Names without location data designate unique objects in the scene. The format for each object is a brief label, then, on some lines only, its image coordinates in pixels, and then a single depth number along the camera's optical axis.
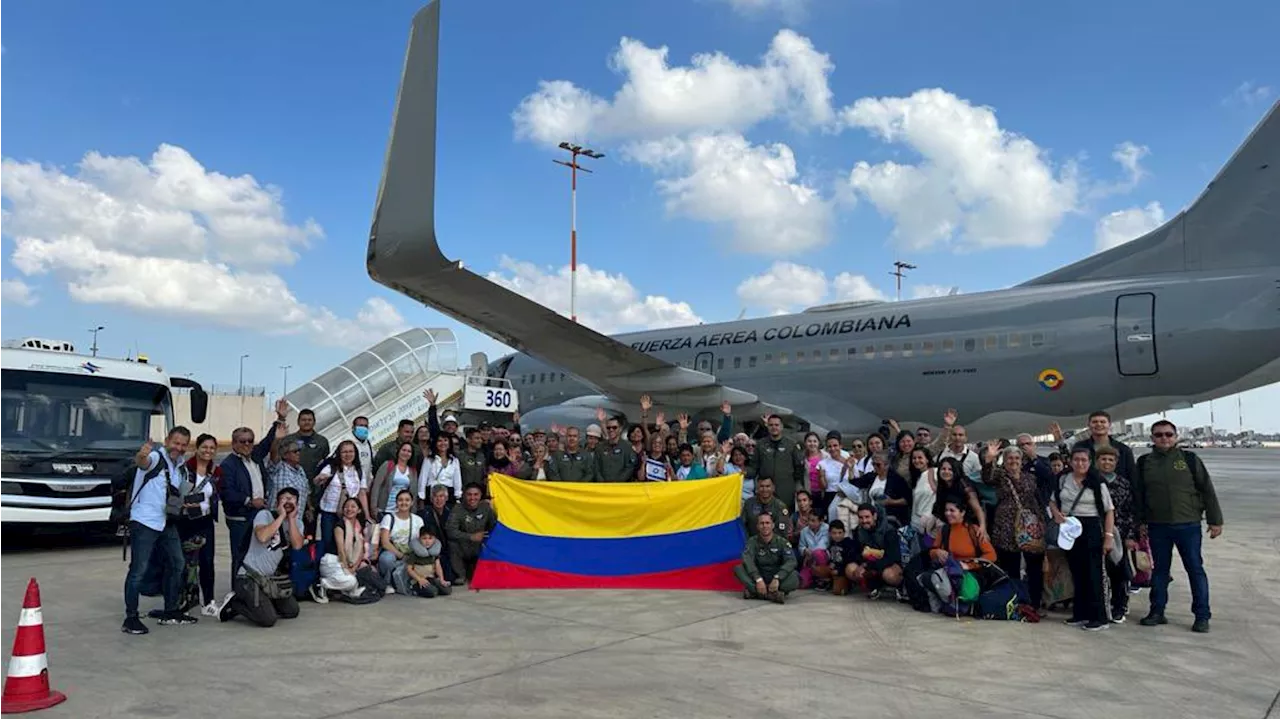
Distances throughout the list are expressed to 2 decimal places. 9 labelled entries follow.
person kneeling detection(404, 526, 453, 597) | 8.49
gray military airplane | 12.42
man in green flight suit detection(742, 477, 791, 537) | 8.95
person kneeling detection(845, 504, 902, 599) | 8.28
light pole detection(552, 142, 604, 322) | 33.25
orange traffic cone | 4.75
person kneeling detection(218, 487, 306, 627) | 7.07
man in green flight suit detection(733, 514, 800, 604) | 8.29
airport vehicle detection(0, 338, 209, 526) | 11.14
